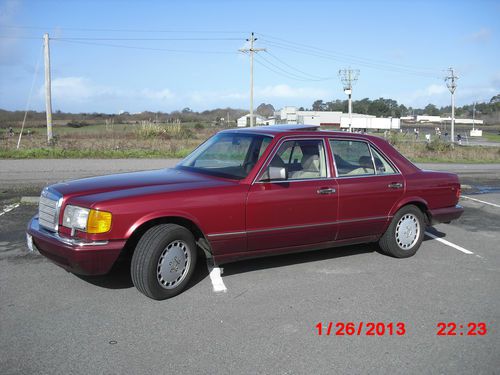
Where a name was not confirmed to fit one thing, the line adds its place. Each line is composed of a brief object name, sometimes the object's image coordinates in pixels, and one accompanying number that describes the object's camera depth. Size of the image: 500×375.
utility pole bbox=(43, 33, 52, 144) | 25.23
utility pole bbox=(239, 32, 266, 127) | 40.26
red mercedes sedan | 4.32
